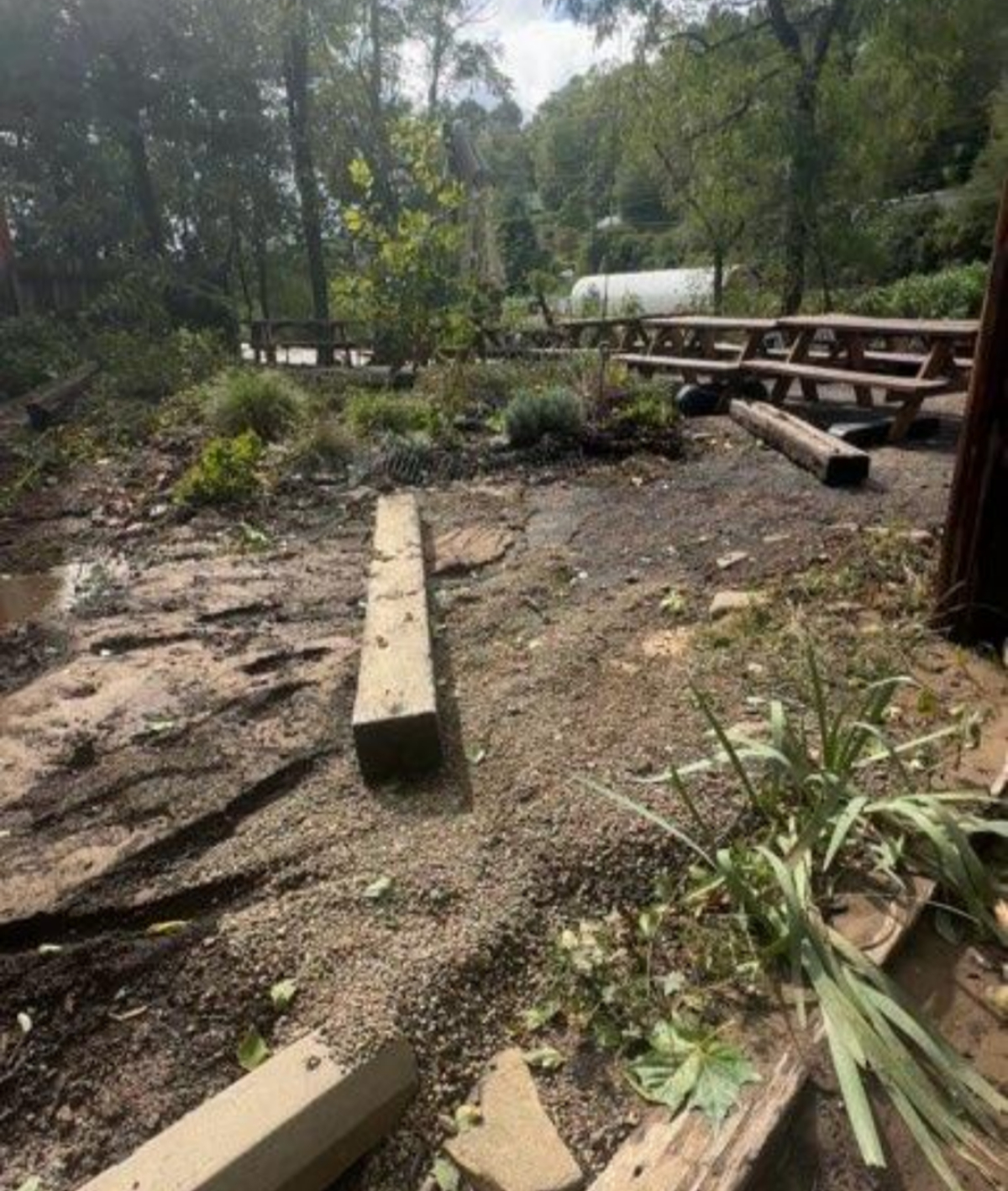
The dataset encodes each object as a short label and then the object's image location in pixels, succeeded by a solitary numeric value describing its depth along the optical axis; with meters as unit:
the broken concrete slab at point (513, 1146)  1.25
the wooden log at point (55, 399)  9.11
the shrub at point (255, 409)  7.48
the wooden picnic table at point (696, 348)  7.23
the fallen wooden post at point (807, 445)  4.73
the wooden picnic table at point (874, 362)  5.51
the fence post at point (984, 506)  2.38
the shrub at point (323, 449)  6.49
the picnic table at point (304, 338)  14.71
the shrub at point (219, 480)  5.73
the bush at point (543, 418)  6.45
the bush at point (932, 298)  16.30
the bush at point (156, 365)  11.34
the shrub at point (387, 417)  7.18
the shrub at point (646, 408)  6.50
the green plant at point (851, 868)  1.29
